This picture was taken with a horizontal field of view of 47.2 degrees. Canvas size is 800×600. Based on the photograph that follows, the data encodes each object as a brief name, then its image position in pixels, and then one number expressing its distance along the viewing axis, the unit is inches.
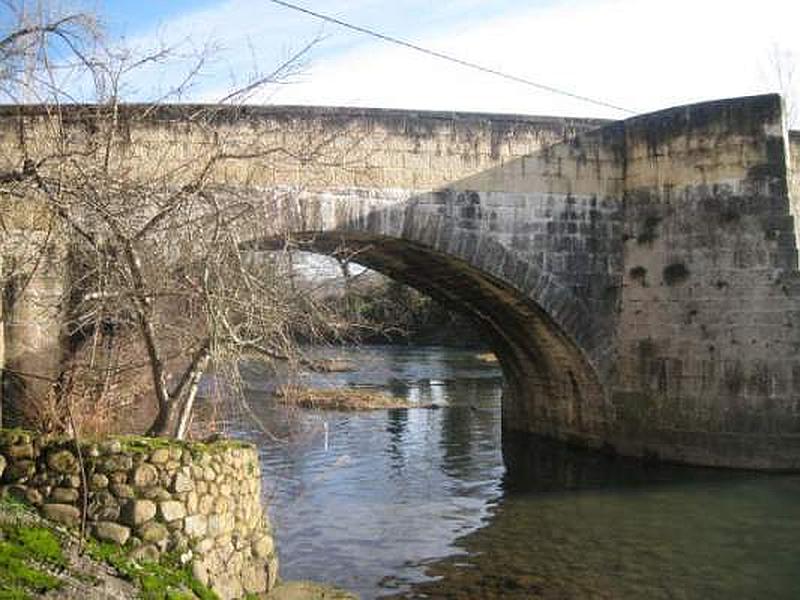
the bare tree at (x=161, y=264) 252.1
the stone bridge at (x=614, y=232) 477.4
